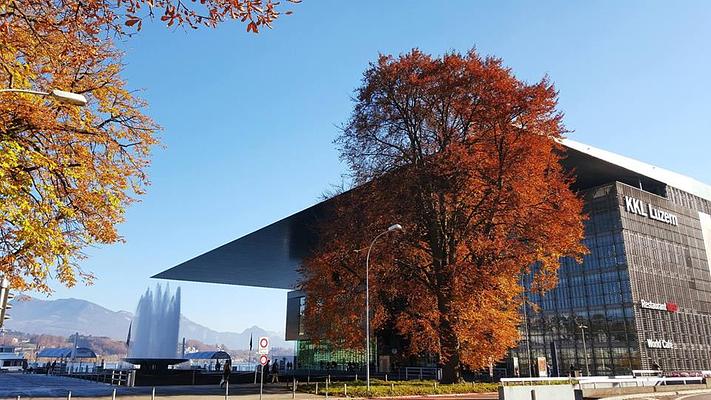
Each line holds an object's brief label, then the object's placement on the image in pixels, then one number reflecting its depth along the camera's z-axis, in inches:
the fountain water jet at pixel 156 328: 2706.7
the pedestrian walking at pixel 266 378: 1518.0
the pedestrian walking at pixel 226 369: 1082.7
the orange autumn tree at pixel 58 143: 413.1
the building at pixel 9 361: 2968.8
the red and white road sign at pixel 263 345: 771.8
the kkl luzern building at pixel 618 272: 2566.4
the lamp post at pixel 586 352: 2590.6
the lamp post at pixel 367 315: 981.0
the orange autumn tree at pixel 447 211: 1021.2
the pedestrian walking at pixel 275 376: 1336.1
